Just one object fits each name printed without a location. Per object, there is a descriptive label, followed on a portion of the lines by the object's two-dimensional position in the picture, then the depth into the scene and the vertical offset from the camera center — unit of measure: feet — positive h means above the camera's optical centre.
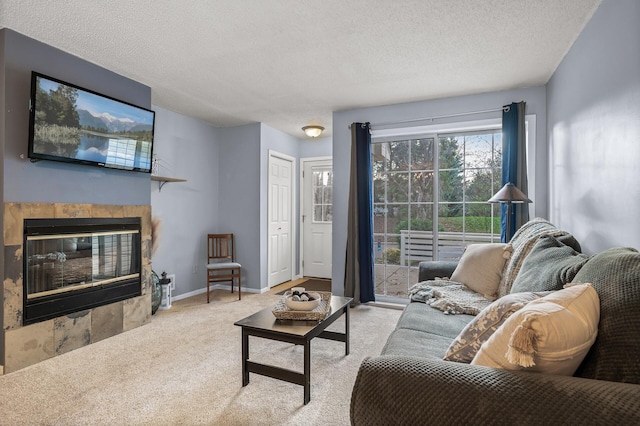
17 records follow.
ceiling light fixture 15.90 +4.00
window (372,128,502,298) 12.69 +0.65
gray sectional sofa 2.67 -1.47
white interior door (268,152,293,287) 17.30 -0.16
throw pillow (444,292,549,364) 4.04 -1.35
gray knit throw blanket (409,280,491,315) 7.35 -1.92
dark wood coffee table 6.60 -2.38
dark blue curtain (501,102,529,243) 11.46 +2.04
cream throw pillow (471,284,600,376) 3.07 -1.13
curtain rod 11.76 +3.74
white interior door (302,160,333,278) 19.56 -0.17
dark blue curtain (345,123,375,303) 13.78 +0.01
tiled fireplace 8.16 -1.73
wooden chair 16.05 -1.84
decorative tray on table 7.18 -2.10
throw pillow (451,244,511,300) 8.33 -1.37
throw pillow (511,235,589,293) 4.83 -0.82
